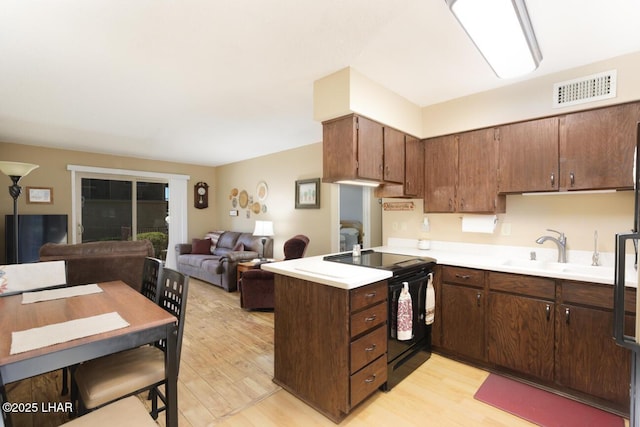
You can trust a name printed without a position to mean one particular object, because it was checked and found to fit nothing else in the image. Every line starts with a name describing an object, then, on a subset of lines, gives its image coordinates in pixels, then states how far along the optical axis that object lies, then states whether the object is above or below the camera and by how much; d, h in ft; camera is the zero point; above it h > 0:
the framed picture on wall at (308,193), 15.62 +0.89
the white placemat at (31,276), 6.03 -1.42
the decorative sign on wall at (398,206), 11.09 +0.13
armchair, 12.35 -3.45
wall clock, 22.41 +1.16
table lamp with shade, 17.06 -1.14
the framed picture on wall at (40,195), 15.87 +0.89
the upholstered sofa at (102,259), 8.48 -1.50
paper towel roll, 9.04 -0.46
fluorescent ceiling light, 4.52 +3.17
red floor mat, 5.93 -4.36
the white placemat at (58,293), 5.73 -1.74
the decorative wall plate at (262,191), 18.97 +1.25
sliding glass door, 18.61 +0.02
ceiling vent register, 6.97 +3.00
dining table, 3.70 -1.77
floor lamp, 9.74 +1.38
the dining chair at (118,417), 3.65 -2.68
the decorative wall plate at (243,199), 20.42 +0.79
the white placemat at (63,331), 3.84 -1.76
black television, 14.79 -1.25
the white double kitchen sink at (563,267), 7.13 -1.57
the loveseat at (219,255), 15.87 -2.79
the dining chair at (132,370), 4.64 -2.78
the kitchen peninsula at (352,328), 5.90 -2.61
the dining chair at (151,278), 6.70 -1.66
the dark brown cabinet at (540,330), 6.15 -2.99
